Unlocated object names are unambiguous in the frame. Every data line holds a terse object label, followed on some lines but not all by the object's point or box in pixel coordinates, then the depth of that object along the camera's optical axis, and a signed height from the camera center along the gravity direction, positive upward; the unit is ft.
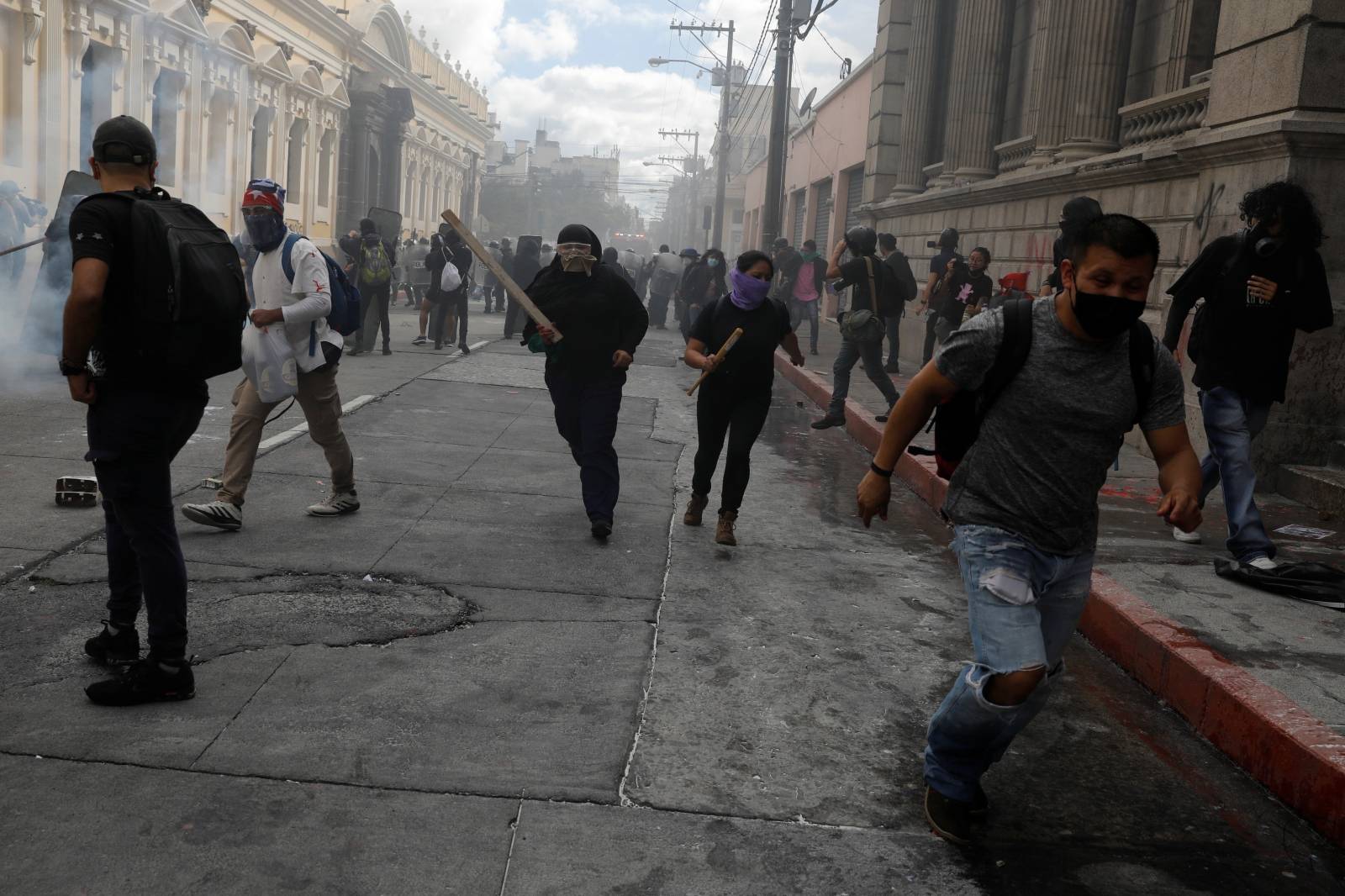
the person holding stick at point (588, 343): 23.27 -1.43
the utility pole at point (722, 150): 159.22 +15.20
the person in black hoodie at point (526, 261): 73.82 -0.14
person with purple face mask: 22.98 -1.56
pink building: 92.02 +9.47
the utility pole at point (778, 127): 79.36 +9.24
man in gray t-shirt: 10.99 -1.45
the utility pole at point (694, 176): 313.73 +24.15
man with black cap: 12.82 -1.84
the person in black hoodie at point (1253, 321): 20.75 -0.08
